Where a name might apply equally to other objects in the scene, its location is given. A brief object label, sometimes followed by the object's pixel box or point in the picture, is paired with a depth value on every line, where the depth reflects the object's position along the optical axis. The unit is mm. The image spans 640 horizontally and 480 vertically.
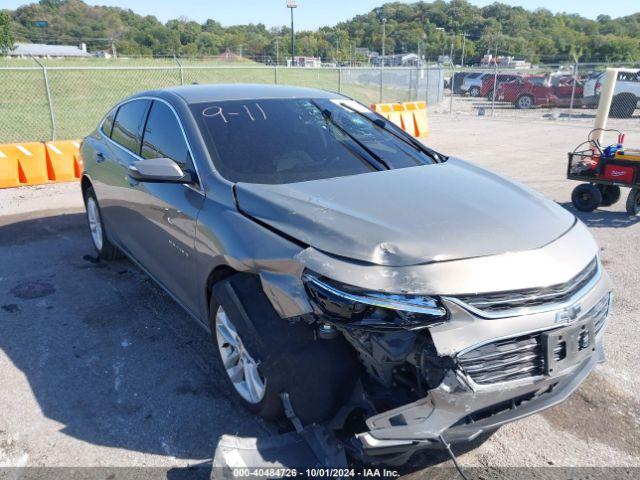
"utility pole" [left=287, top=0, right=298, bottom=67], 44500
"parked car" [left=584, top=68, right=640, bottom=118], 20672
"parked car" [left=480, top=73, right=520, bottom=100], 27750
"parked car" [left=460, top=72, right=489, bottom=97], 34688
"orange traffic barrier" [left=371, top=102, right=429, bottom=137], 14594
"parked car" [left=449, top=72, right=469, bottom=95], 36656
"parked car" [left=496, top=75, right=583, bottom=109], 25234
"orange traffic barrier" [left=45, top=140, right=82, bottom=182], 9234
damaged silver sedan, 2168
